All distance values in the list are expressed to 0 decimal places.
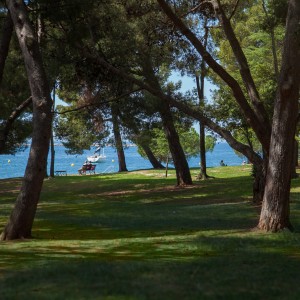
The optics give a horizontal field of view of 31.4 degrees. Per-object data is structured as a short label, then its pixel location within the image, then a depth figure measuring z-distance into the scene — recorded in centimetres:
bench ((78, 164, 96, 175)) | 5248
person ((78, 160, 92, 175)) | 5241
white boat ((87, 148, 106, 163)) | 8556
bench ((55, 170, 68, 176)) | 5118
